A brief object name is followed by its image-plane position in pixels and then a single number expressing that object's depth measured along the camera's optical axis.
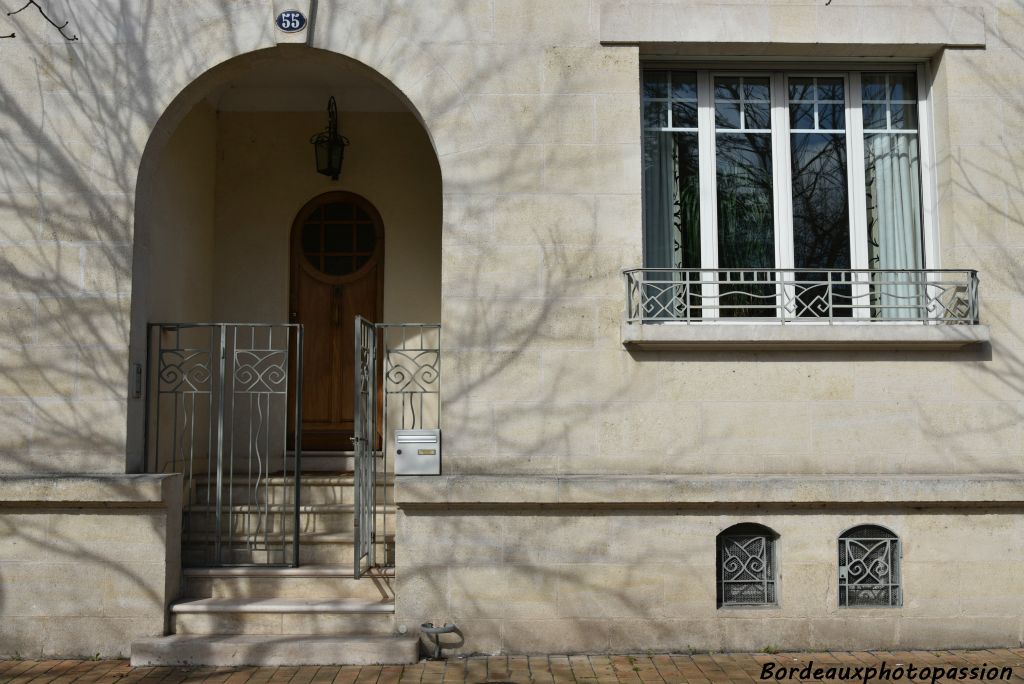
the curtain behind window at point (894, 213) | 6.94
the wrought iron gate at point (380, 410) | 6.58
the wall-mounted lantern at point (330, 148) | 8.43
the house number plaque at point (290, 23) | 6.59
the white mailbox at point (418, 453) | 6.50
